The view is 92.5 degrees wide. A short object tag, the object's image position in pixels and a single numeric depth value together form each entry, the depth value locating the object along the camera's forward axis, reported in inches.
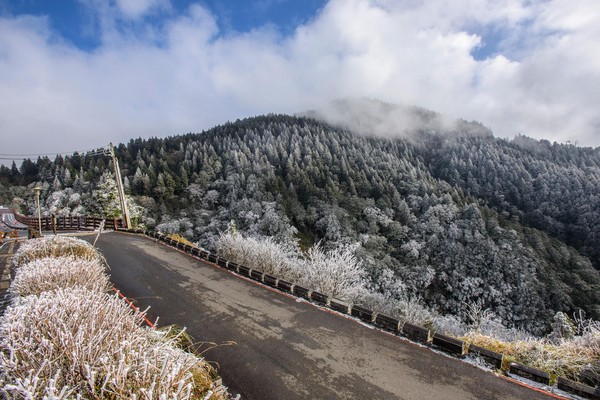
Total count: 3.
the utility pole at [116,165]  881.5
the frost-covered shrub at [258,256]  653.9
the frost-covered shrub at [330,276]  591.2
